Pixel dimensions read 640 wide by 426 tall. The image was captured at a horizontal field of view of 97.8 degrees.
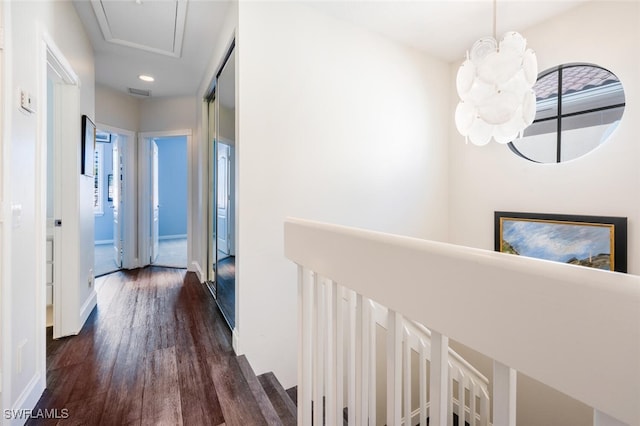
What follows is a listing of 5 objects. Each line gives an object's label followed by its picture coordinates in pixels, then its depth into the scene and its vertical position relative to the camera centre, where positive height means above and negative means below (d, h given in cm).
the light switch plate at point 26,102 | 138 +56
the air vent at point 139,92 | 385 +167
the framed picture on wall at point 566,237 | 208 -21
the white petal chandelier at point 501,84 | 147 +71
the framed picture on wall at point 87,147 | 241 +58
